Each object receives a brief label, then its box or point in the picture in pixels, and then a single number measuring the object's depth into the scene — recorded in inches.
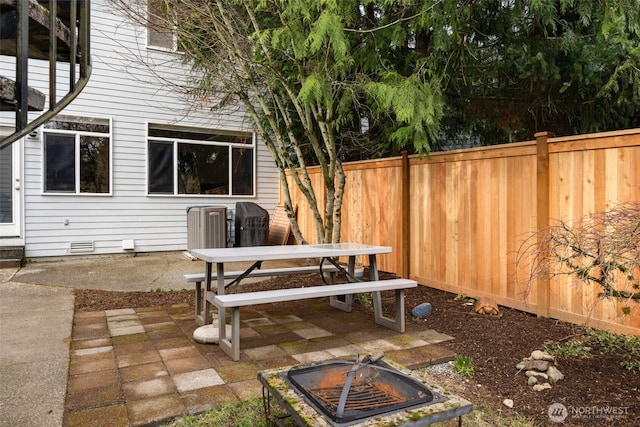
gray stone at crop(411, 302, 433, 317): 178.1
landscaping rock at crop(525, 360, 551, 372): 119.5
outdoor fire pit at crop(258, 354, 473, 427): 68.4
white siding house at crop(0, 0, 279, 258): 316.5
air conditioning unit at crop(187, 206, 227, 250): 326.6
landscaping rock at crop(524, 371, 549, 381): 117.2
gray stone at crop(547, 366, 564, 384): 115.6
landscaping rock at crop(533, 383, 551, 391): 111.2
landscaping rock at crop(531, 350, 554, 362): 124.2
